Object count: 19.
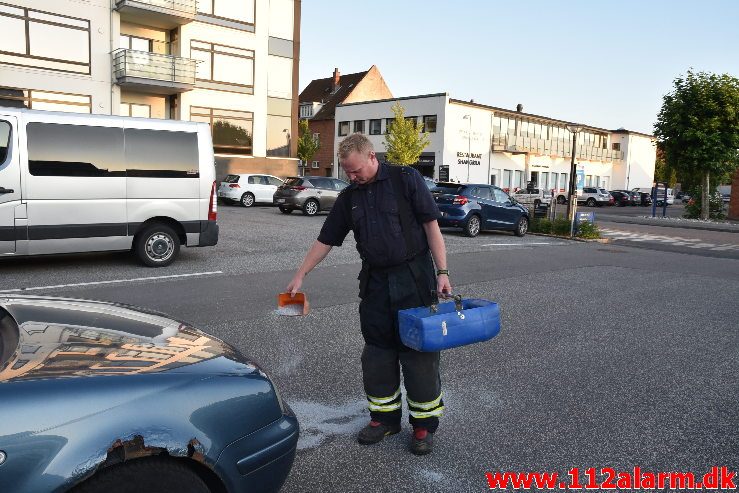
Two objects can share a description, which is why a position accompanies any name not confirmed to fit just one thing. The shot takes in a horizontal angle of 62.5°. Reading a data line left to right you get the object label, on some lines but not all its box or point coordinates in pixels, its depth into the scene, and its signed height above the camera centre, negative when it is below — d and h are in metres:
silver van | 8.70 -0.26
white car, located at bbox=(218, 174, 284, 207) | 27.16 -0.70
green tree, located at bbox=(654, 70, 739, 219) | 27.06 +3.01
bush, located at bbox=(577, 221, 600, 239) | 18.86 -1.37
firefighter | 3.64 -0.58
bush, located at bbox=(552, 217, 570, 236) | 19.42 -1.32
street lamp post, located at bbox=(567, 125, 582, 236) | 19.26 -0.29
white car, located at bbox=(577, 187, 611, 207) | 49.81 -0.84
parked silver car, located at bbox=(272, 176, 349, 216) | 23.02 -0.74
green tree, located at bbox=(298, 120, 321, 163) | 53.94 +2.79
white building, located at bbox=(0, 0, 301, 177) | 24.36 +4.72
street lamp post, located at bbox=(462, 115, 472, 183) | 48.85 +3.14
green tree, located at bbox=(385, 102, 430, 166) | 44.84 +2.83
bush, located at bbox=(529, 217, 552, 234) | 19.88 -1.33
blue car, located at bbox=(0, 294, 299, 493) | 1.89 -0.83
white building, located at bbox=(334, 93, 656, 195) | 47.94 +3.72
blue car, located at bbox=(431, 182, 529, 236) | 17.44 -0.76
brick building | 57.44 +7.49
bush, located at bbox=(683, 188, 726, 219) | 31.25 -0.73
